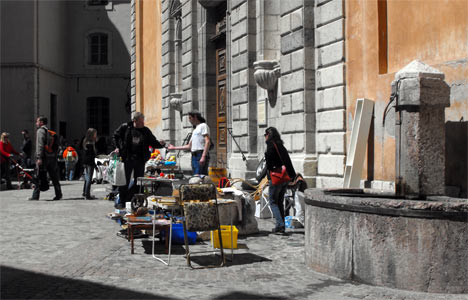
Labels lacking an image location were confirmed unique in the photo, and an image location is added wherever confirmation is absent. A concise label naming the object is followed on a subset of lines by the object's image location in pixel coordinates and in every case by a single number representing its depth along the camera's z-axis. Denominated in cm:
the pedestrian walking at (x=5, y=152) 1803
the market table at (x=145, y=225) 742
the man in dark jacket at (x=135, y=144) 1035
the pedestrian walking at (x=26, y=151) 2166
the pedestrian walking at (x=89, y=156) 1488
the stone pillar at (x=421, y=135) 632
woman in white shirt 1103
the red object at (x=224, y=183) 1210
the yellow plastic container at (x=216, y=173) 1305
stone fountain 539
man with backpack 1394
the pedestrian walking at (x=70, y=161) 2367
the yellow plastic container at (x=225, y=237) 766
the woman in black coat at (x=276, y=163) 898
